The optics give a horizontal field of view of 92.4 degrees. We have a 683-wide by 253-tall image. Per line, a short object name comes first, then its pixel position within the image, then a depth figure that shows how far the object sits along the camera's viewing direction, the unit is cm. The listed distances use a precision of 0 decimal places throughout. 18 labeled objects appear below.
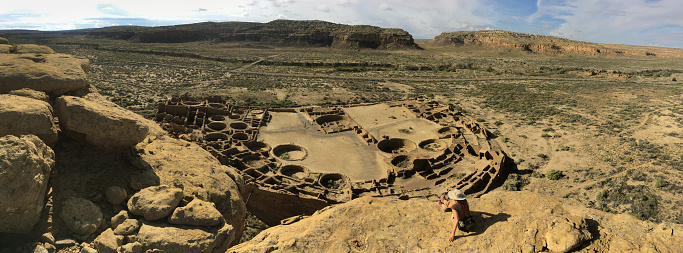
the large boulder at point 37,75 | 1065
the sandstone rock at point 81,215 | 727
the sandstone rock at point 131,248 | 713
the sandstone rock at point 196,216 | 811
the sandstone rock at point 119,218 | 775
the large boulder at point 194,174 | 986
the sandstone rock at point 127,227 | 752
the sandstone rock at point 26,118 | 774
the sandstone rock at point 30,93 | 981
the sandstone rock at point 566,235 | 730
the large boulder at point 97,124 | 916
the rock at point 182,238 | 742
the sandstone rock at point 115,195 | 830
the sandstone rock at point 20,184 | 634
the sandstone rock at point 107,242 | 703
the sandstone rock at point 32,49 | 1472
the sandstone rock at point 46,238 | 679
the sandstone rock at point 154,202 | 803
